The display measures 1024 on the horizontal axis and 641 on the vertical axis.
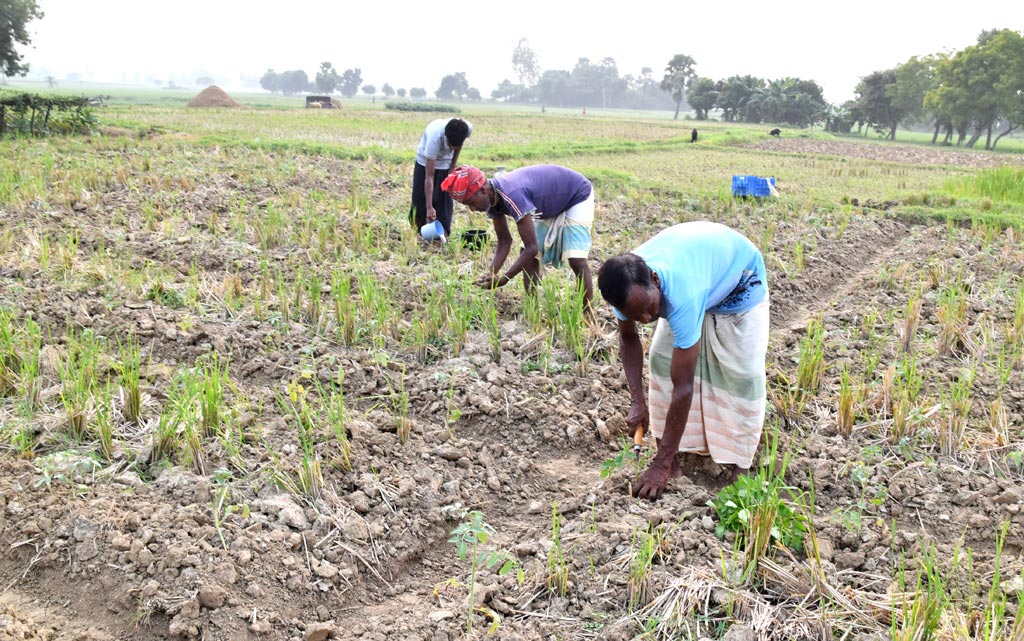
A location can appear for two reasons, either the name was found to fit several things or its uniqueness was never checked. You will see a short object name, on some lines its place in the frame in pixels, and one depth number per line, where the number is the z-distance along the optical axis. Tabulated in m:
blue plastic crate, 9.62
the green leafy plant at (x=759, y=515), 2.44
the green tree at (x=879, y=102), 40.81
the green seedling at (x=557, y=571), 2.45
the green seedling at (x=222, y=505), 2.61
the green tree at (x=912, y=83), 39.78
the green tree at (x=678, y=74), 65.75
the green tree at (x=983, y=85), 32.25
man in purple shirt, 4.16
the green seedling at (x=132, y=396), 3.24
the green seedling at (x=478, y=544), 2.57
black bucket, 5.90
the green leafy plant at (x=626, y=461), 2.96
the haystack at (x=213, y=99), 36.34
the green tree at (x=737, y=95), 46.16
